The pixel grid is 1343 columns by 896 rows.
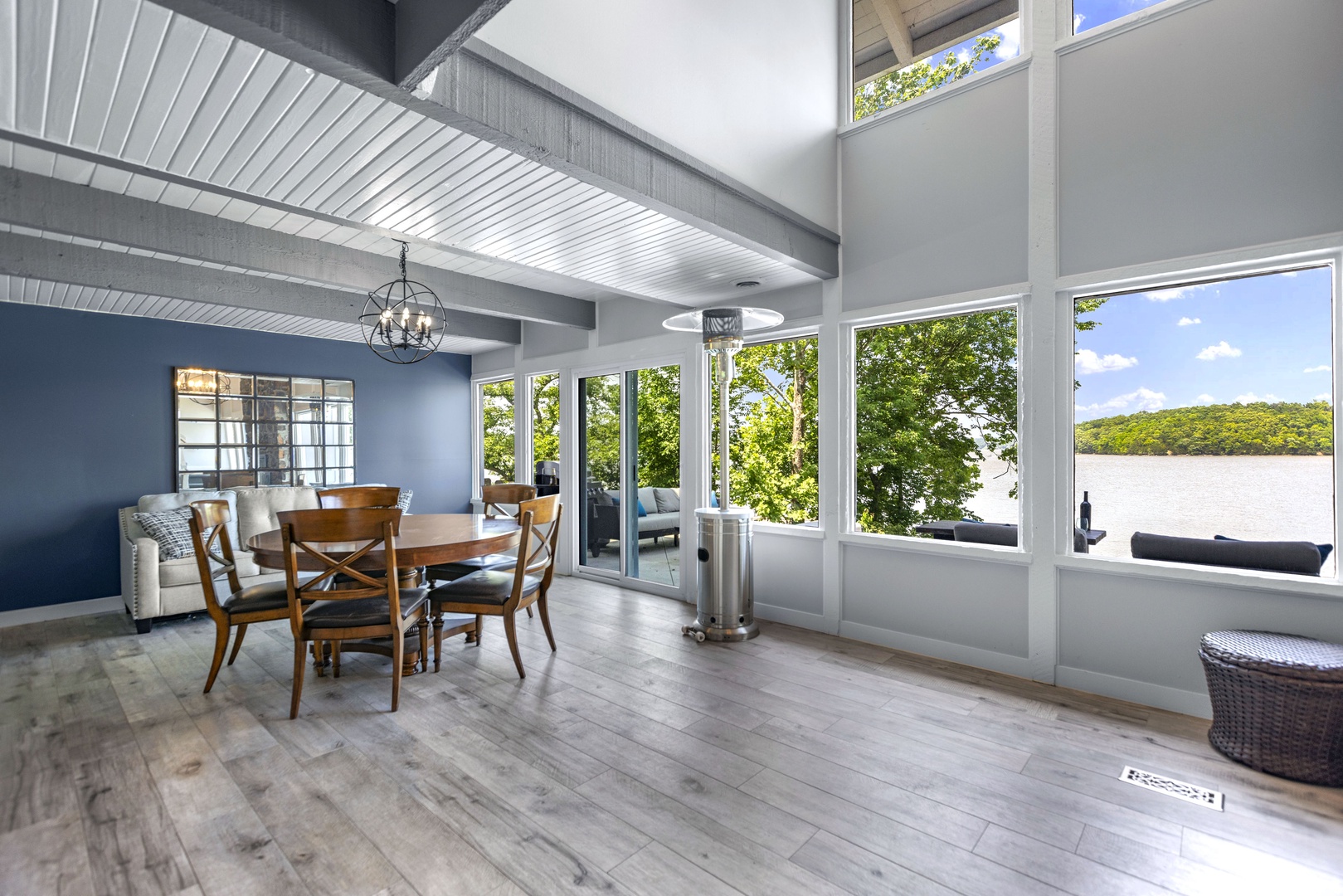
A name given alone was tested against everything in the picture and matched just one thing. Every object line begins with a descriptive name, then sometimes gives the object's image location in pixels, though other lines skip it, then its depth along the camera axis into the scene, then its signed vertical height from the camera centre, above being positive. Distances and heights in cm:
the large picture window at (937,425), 357 +12
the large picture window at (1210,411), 274 +16
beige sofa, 431 -82
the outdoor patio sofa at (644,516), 529 -62
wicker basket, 228 -98
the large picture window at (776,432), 441 +10
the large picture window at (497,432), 711 +17
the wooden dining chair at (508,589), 330 -76
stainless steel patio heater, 397 -71
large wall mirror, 555 +17
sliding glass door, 529 -23
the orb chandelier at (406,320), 359 +105
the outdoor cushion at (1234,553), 273 -50
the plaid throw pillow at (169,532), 446 -60
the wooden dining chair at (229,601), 312 -77
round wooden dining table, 291 -48
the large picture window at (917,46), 362 +243
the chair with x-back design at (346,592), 278 -67
